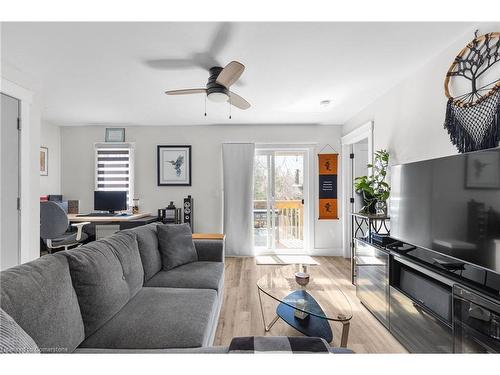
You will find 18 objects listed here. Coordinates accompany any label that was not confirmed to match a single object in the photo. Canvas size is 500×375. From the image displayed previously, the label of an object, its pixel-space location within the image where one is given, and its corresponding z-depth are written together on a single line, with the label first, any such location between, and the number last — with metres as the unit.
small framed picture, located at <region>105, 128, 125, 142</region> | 4.34
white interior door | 2.21
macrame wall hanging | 1.49
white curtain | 4.24
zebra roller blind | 4.35
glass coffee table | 1.59
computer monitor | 4.09
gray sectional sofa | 0.92
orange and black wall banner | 4.27
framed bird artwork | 4.33
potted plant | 2.56
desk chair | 3.03
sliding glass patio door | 4.34
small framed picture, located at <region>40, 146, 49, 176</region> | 3.96
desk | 3.65
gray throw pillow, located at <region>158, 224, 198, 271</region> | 2.15
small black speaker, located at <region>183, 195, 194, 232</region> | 4.15
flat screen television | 1.29
